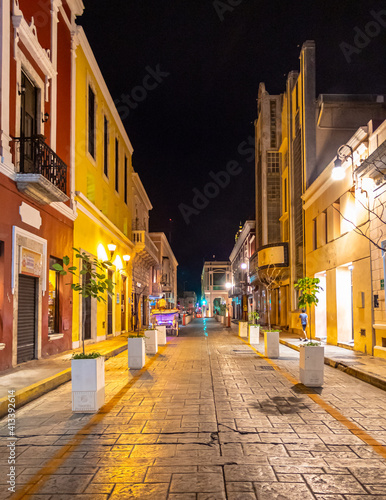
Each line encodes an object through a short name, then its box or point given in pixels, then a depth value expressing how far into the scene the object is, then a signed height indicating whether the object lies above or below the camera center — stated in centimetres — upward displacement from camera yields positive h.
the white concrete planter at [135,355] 1280 -167
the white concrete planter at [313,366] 1005 -156
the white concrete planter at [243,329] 2693 -212
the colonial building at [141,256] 3422 +277
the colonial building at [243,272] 4981 +235
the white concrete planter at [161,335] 2148 -194
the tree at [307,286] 1827 +16
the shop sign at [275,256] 2995 +218
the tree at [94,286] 893 +10
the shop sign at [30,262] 1288 +80
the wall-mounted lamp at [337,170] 1353 +333
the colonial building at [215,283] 11562 +194
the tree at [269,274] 3055 +106
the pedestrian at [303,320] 2116 -128
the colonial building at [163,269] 5397 +314
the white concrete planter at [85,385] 771 -148
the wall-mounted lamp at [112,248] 2070 +184
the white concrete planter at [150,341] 1673 -171
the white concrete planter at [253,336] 2145 -199
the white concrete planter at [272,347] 1552 -178
